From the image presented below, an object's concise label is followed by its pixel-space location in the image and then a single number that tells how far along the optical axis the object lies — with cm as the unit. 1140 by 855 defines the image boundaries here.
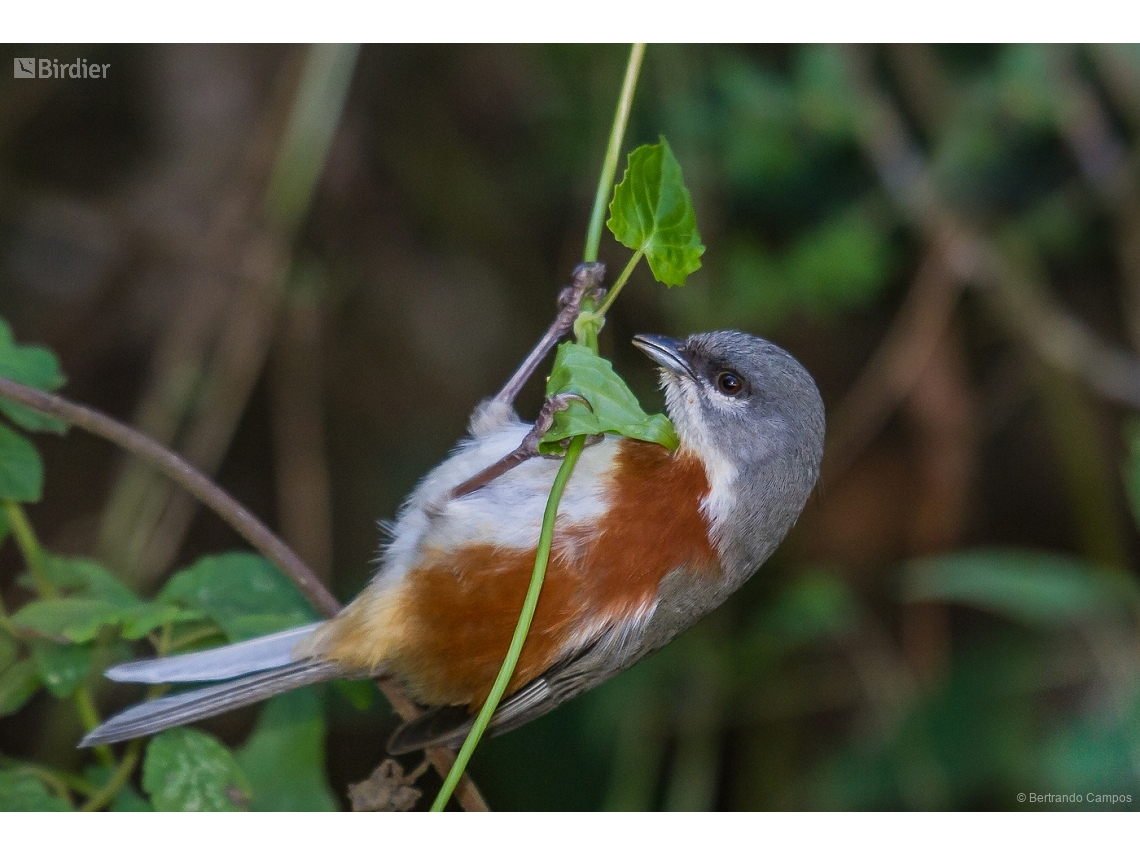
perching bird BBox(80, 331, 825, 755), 546
